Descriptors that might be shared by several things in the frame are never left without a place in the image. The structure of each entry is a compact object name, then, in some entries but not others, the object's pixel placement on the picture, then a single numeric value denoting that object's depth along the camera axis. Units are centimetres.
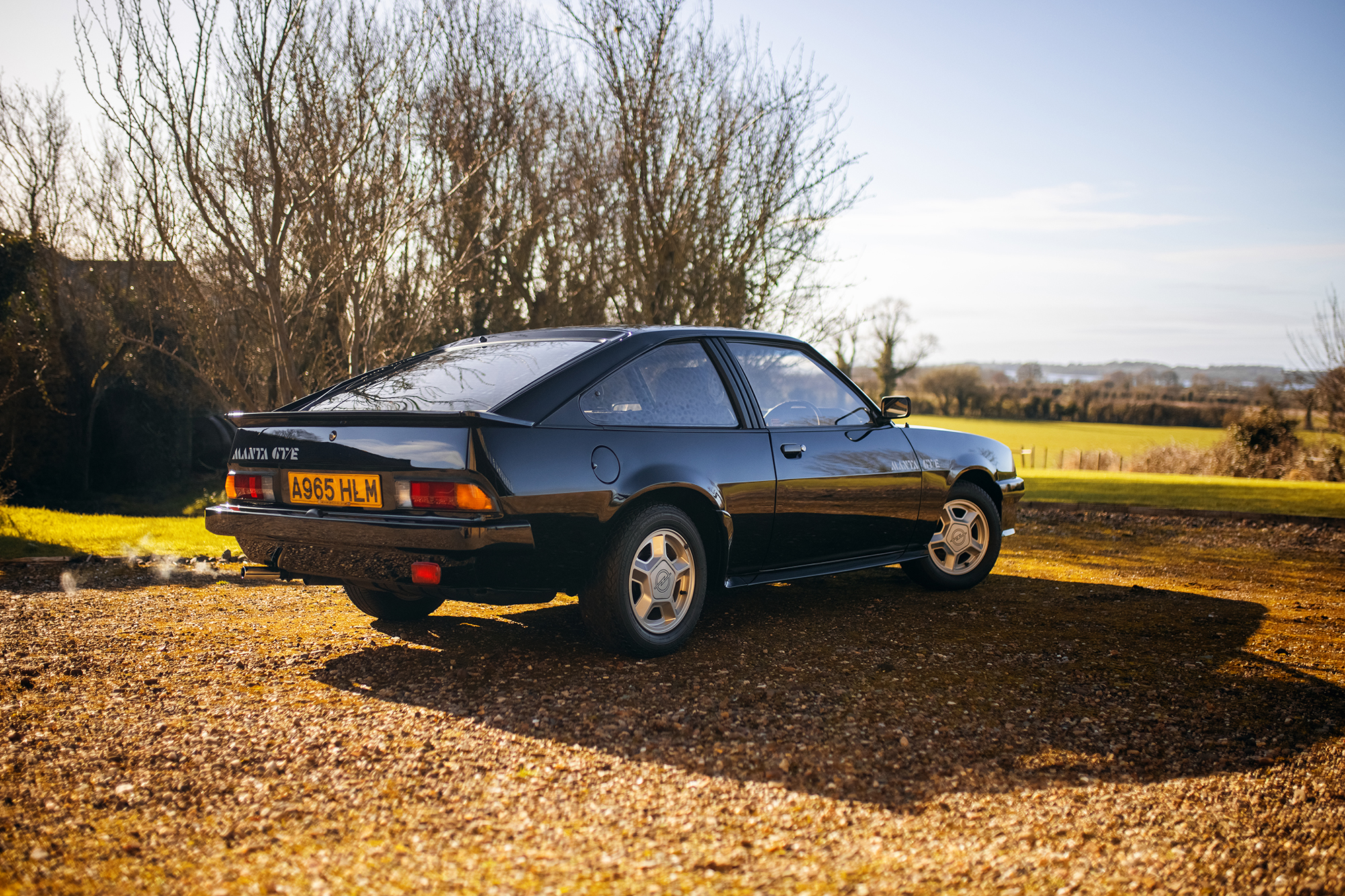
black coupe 389
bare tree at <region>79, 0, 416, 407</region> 776
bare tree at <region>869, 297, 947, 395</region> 5081
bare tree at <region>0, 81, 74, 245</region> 1686
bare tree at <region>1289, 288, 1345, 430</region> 2156
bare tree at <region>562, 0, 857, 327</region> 1406
